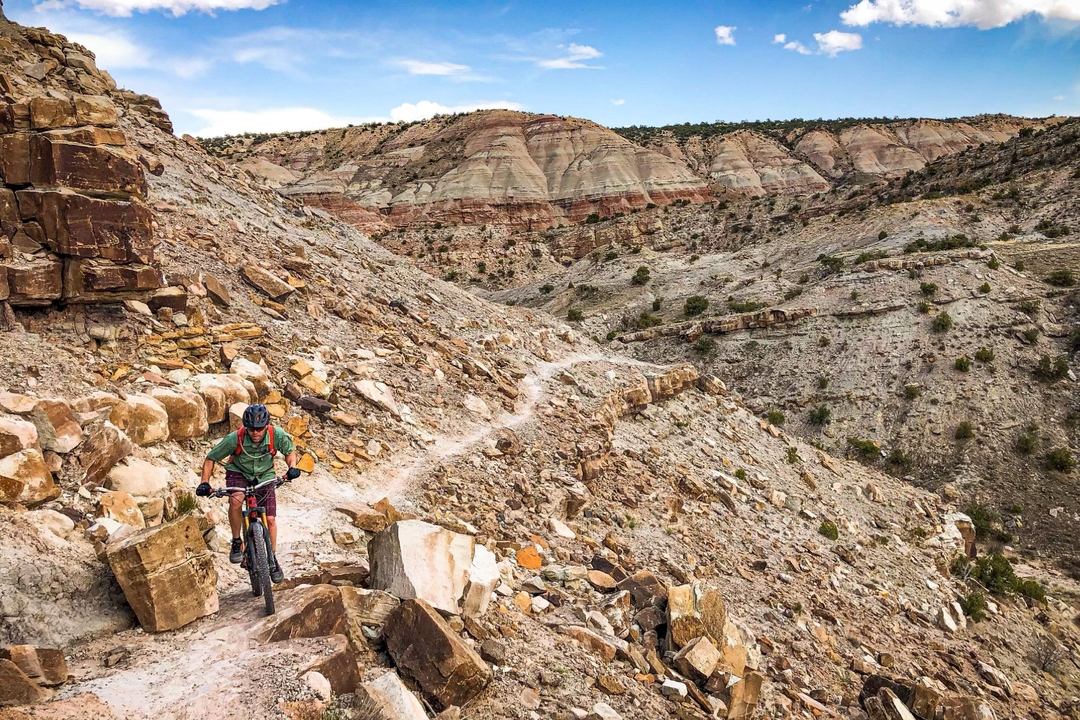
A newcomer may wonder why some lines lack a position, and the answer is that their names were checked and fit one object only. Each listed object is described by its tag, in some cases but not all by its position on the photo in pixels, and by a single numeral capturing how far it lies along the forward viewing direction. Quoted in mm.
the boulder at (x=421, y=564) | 6090
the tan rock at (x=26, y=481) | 5730
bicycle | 5402
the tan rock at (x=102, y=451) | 6664
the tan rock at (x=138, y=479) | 6895
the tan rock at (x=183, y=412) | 8602
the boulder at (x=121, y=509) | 6270
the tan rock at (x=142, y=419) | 7863
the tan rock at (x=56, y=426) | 6555
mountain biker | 5977
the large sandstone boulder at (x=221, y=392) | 9273
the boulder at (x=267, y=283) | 14641
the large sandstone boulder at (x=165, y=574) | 5164
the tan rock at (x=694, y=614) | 7895
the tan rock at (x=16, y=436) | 5941
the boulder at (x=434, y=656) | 5227
